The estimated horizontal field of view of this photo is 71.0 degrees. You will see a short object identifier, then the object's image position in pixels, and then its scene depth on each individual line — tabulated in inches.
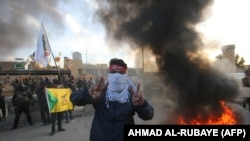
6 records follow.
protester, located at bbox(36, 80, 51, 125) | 243.6
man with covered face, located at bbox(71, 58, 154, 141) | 70.7
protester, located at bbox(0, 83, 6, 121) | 265.0
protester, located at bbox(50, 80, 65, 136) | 199.7
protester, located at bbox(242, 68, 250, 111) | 271.4
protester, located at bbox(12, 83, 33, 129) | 232.9
